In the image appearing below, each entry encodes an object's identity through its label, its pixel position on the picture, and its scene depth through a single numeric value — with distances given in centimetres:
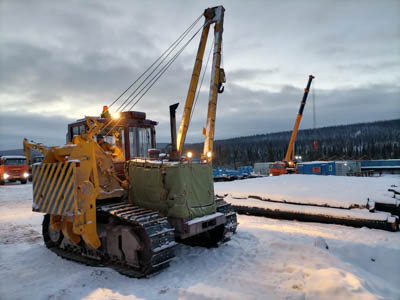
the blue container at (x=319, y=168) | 2661
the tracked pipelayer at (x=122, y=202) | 507
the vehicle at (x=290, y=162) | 2628
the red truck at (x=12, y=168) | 2345
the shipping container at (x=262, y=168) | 3894
